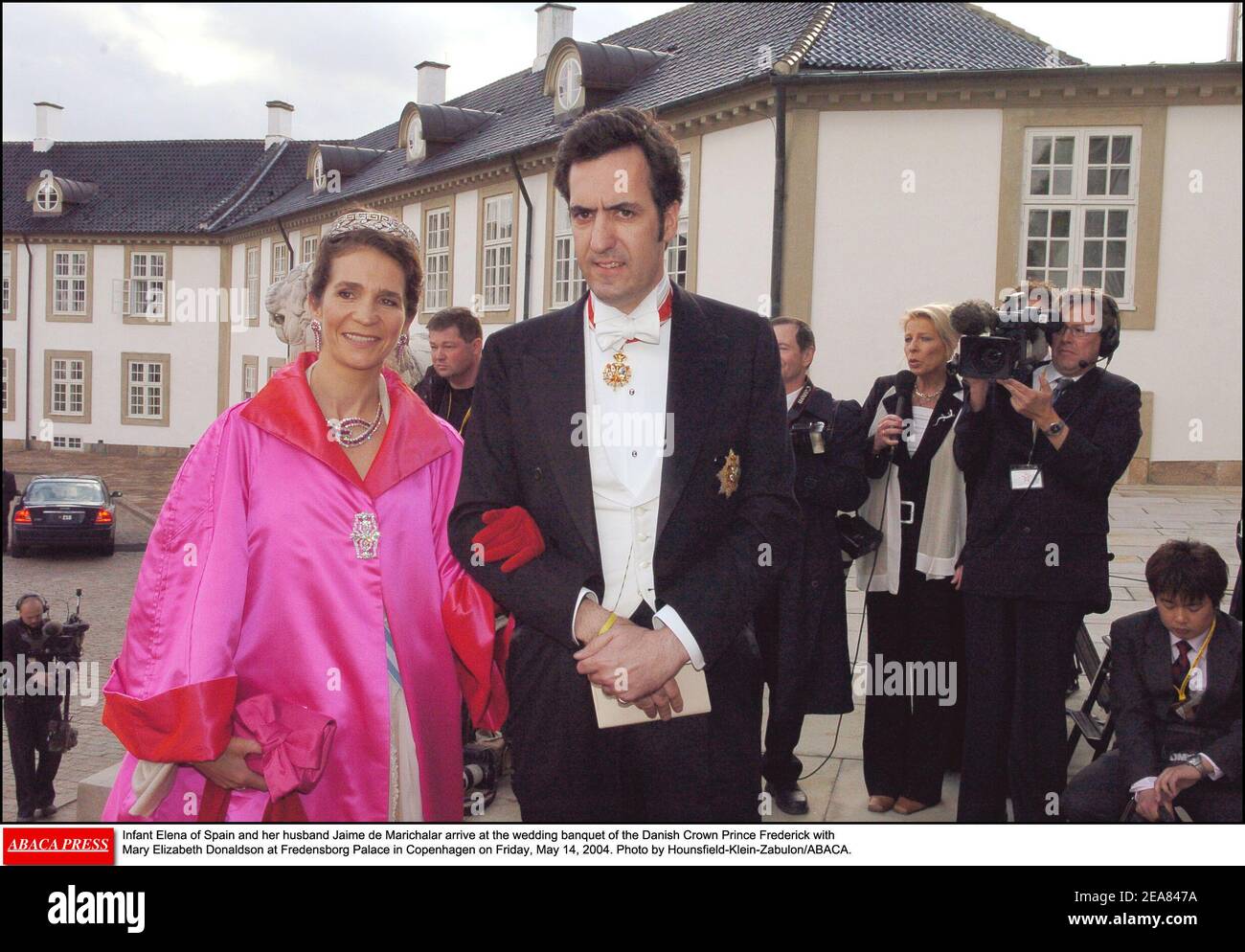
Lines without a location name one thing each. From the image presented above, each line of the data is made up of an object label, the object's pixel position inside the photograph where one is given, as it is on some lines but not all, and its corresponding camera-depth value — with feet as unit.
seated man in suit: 9.33
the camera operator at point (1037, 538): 10.85
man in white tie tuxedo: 7.19
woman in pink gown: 7.18
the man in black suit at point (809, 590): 13.10
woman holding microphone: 13.16
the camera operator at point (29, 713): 19.10
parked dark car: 56.44
